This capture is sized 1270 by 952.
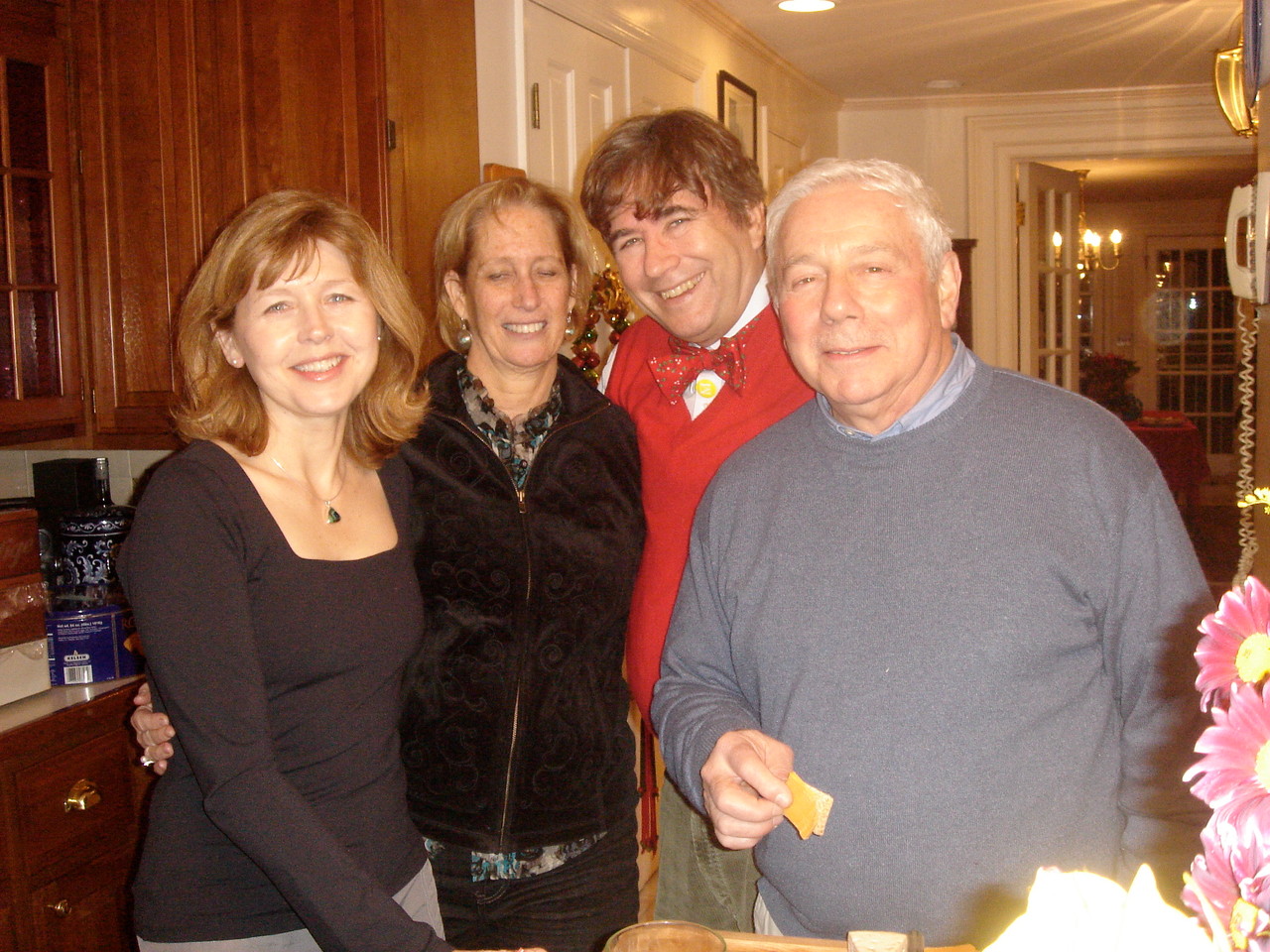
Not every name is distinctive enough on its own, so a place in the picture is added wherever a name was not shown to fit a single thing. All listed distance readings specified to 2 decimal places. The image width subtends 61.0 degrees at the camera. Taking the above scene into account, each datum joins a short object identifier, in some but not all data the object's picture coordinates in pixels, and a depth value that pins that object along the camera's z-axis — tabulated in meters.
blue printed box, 2.31
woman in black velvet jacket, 1.53
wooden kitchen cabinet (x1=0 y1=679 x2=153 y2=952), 2.04
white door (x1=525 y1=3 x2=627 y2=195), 2.84
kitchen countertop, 2.09
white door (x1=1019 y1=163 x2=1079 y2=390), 5.77
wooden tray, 0.93
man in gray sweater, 1.20
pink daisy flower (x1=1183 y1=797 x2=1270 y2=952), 0.46
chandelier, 9.98
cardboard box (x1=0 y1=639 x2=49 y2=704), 2.14
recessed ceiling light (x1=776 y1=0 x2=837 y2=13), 3.90
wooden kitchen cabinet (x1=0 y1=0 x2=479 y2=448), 2.15
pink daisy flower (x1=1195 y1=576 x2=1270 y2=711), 0.49
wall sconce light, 3.04
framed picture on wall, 4.16
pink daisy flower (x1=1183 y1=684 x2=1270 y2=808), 0.48
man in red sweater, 1.71
